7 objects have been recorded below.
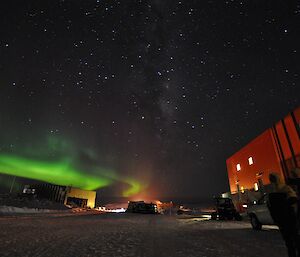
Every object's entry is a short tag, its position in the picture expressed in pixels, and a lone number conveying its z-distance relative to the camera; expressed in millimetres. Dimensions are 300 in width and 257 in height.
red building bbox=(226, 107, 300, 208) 22844
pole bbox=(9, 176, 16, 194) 66875
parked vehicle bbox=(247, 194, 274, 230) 9820
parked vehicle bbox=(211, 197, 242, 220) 19297
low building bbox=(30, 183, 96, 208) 60781
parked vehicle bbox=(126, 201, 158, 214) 35659
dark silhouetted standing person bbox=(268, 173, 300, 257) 3833
